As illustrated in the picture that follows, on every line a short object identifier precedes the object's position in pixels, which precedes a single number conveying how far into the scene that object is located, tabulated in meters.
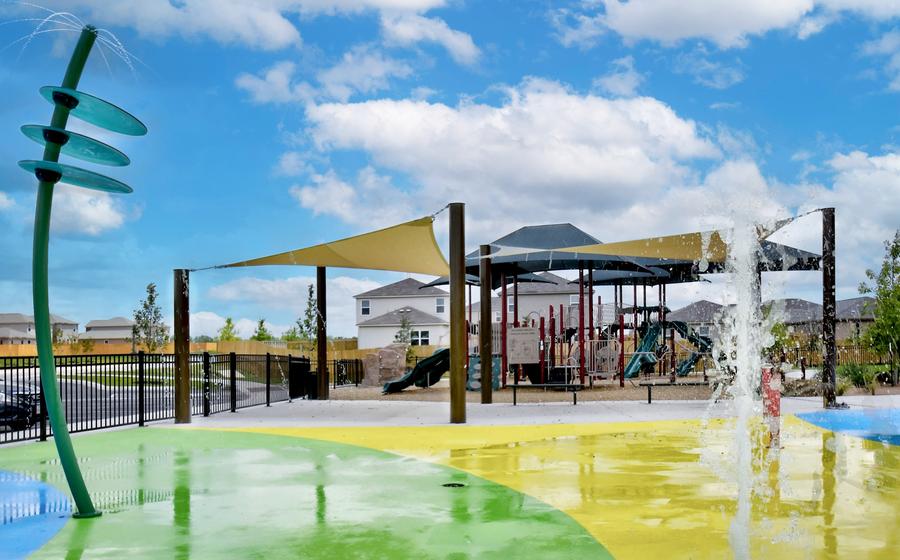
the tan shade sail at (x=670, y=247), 13.77
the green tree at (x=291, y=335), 61.87
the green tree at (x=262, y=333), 63.00
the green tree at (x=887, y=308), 24.45
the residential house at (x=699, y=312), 43.33
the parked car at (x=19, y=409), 12.32
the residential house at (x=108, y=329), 117.19
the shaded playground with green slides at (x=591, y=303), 18.28
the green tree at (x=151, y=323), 56.94
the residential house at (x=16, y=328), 105.00
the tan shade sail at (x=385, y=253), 13.64
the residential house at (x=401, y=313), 55.88
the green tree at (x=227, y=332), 64.75
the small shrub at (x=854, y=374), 21.25
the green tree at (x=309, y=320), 47.44
